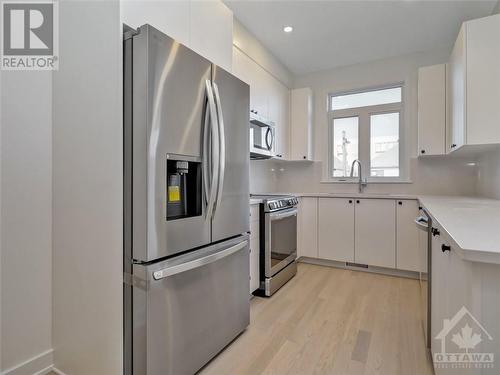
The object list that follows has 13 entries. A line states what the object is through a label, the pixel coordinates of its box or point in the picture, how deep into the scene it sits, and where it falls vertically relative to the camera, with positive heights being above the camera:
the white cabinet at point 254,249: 2.39 -0.56
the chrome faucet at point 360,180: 3.71 +0.09
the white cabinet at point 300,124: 3.83 +0.88
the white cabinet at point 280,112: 3.40 +0.97
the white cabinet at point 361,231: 3.03 -0.53
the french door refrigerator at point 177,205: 1.24 -0.10
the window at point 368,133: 3.62 +0.74
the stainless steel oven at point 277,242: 2.52 -0.55
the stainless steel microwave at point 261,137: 2.84 +0.54
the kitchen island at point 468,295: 0.77 -0.35
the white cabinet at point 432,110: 3.04 +0.86
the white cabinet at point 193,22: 1.34 +0.97
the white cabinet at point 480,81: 2.06 +0.81
